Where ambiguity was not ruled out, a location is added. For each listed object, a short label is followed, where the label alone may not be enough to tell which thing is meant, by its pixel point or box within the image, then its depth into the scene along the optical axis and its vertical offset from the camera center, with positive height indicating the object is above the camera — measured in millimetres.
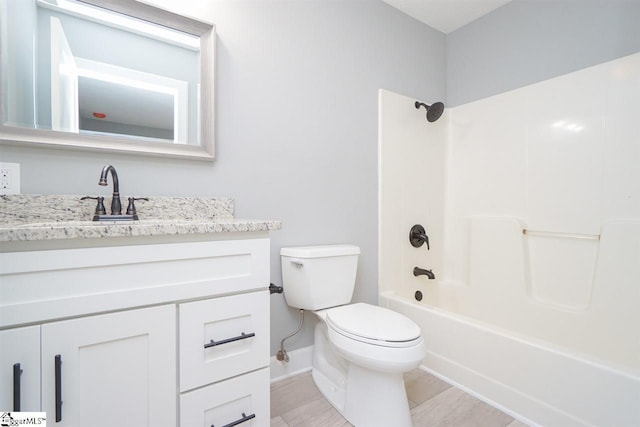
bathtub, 1088 -710
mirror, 1051 +527
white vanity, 672 -300
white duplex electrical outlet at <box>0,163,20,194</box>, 1013 +107
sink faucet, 1084 +50
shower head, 1939 +665
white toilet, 1136 -519
